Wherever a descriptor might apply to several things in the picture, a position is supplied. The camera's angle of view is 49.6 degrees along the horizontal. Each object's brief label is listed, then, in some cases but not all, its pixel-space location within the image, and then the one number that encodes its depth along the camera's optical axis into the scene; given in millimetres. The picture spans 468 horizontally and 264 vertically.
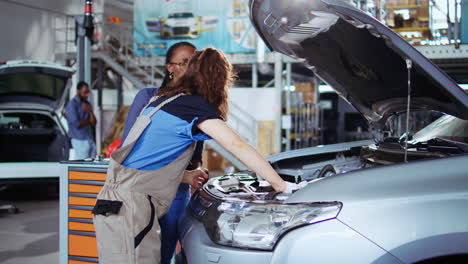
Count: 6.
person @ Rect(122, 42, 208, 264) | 2285
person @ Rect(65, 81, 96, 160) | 6988
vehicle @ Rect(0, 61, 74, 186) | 7102
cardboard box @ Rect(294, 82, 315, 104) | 11734
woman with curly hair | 1825
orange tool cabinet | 2760
